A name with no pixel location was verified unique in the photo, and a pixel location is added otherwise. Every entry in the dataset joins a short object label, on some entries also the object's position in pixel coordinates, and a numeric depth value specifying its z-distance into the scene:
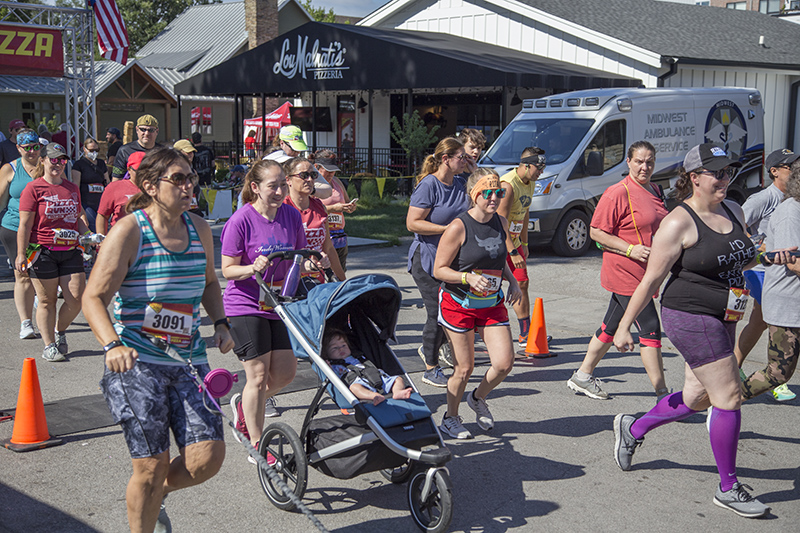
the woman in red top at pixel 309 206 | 5.63
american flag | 18.00
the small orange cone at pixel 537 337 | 7.67
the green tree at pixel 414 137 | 21.61
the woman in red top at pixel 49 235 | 7.06
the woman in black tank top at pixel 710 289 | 4.29
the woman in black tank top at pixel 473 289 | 5.18
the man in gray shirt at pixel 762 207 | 6.14
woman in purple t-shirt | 4.62
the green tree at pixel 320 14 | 52.28
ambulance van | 13.43
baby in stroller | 4.18
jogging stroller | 4.00
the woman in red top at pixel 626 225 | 6.05
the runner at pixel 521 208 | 7.59
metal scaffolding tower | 15.62
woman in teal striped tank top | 3.31
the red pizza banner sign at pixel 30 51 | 15.05
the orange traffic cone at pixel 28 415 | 5.05
